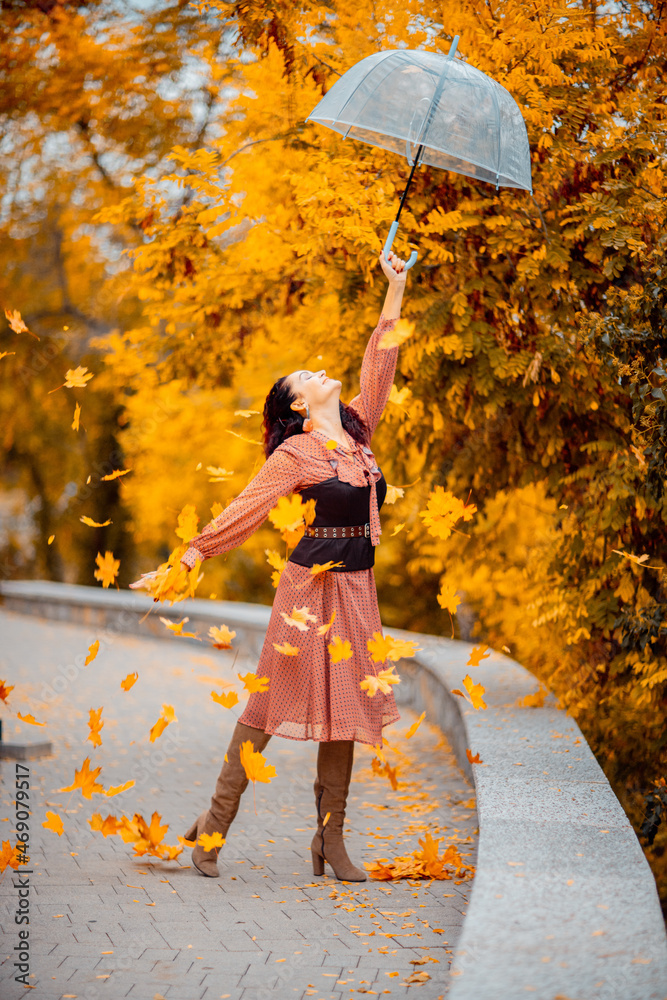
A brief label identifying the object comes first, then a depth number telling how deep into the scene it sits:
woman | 7.71
